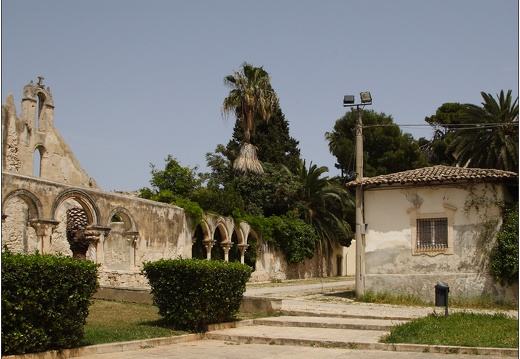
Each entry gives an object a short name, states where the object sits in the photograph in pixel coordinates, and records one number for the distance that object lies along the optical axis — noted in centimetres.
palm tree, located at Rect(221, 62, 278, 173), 4381
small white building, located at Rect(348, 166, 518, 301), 1952
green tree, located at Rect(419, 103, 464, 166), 5228
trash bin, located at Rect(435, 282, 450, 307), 1388
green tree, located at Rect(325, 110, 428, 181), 5075
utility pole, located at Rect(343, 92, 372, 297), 2094
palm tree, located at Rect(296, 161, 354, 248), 4303
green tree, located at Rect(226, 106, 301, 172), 4572
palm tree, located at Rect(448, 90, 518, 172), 3522
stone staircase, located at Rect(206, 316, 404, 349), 1167
